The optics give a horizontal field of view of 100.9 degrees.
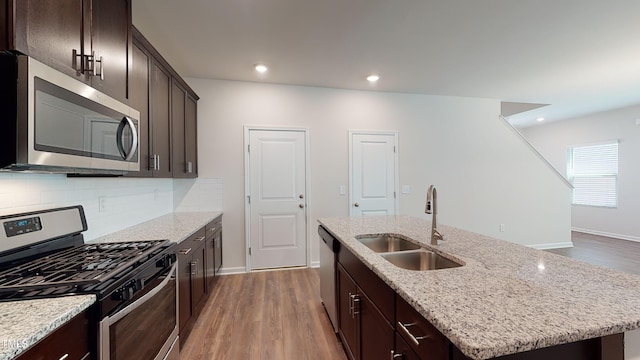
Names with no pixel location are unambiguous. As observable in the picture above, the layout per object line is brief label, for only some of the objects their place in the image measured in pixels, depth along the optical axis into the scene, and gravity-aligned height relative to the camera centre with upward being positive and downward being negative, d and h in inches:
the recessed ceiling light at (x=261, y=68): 121.6 +52.3
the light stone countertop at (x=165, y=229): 73.7 -16.0
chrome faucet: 62.2 -7.0
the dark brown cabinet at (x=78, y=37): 34.5 +23.2
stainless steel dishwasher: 80.3 -31.1
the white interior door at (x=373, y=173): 153.9 +3.9
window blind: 215.0 +4.9
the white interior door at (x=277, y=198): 141.5 -10.1
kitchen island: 26.9 -15.6
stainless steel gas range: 38.6 -15.4
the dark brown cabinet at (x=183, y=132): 106.7 +21.5
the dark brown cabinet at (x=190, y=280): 75.3 -32.0
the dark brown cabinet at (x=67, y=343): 29.4 -19.9
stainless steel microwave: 34.2 +8.9
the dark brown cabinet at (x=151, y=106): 77.1 +24.1
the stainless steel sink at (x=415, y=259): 60.3 -18.8
